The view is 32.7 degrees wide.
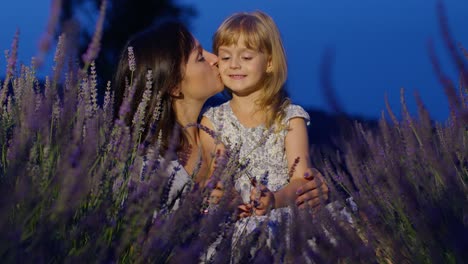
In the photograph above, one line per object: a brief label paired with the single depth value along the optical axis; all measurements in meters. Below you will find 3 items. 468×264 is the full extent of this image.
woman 3.58
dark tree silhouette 12.91
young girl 3.82
